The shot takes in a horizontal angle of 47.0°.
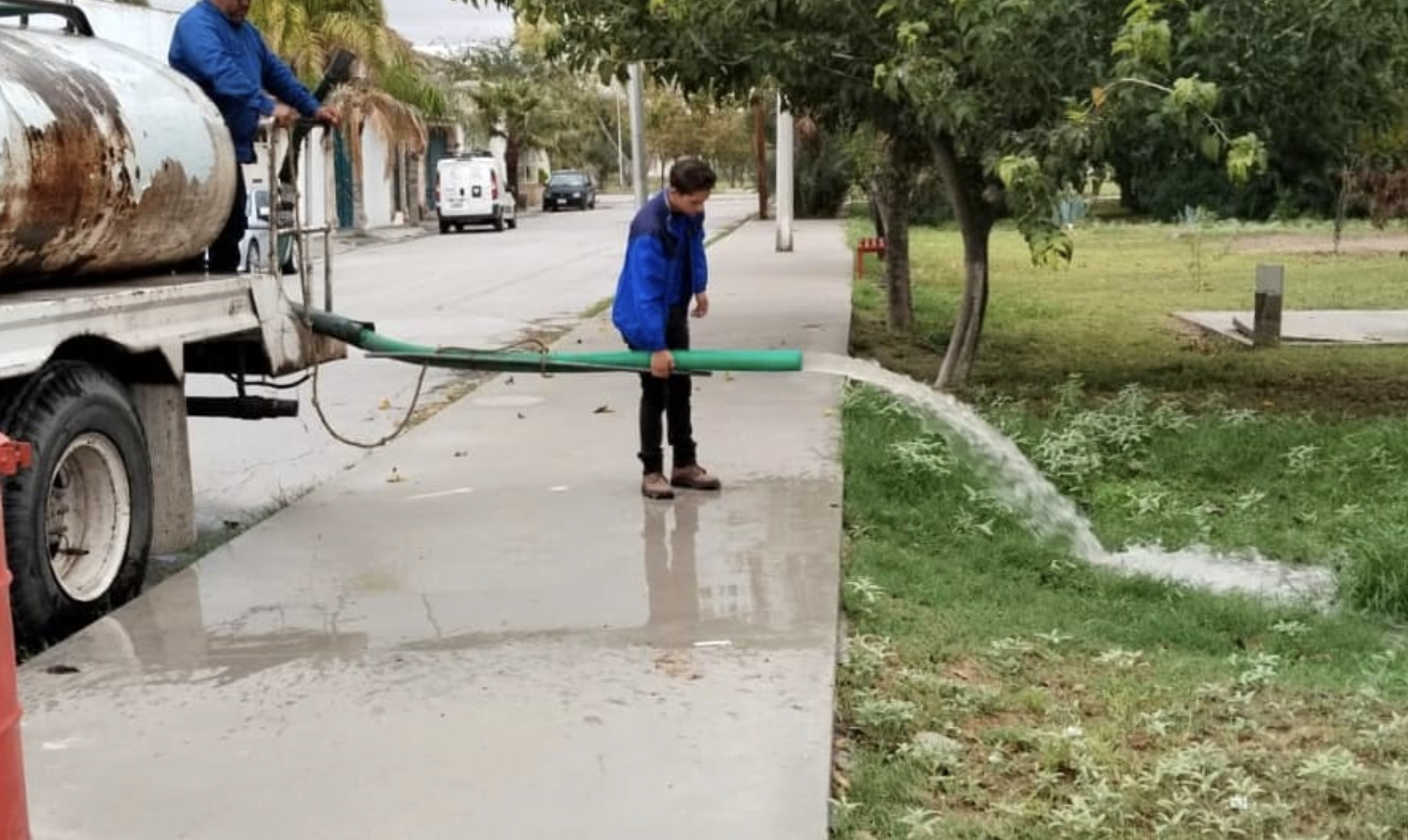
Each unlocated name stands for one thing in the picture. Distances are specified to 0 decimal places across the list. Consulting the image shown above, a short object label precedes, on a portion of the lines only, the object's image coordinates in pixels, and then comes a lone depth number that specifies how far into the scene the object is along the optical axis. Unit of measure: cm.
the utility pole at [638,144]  2147
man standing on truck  671
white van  4231
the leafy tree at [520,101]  5644
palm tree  3175
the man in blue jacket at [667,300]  698
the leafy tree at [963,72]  809
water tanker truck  539
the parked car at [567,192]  5994
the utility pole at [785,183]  2723
